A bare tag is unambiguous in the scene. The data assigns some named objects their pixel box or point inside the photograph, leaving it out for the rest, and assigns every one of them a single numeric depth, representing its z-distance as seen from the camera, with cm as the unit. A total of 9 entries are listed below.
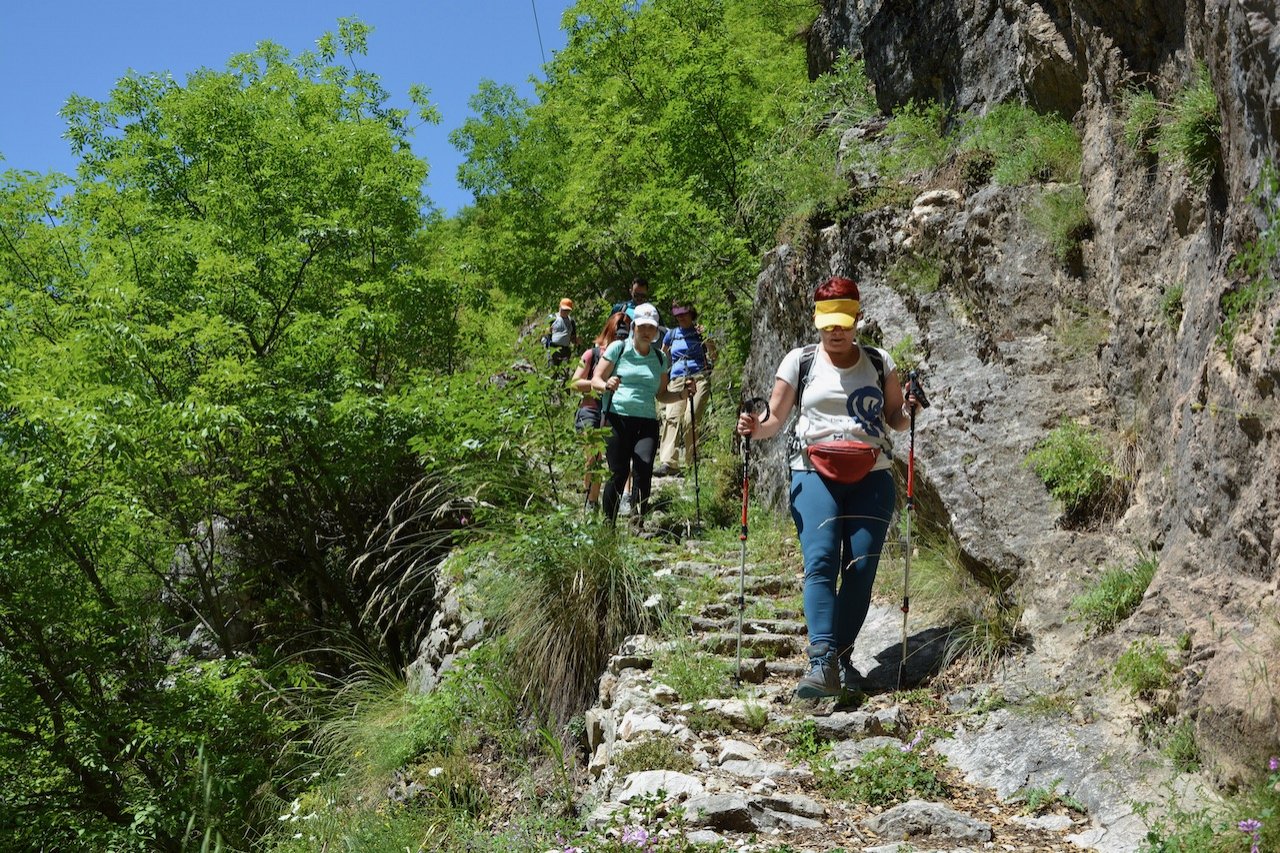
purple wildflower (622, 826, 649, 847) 435
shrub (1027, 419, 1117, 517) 658
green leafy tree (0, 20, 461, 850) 997
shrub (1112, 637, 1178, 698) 492
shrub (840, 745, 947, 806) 507
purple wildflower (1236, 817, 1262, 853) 361
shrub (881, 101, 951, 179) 998
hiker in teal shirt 926
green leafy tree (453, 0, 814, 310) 1450
